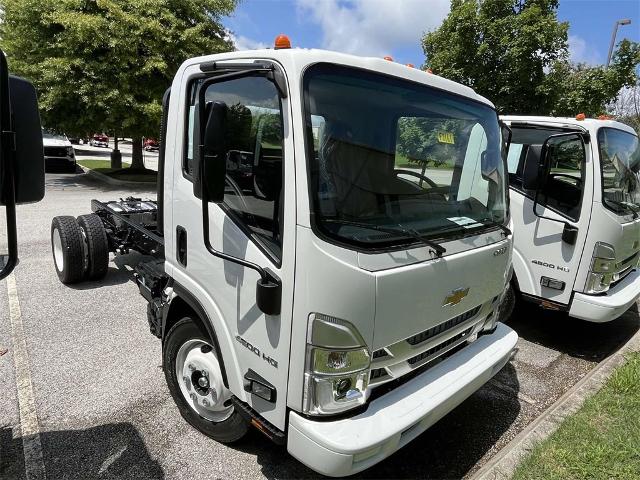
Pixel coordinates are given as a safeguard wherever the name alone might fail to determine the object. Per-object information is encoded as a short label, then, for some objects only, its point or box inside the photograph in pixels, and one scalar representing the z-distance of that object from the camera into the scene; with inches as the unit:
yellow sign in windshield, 105.3
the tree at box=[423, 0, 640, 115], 386.3
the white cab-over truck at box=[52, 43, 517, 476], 75.5
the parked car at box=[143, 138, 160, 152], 1523.1
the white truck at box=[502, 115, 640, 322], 159.6
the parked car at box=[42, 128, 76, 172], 621.9
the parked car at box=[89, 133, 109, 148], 1588.3
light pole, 468.0
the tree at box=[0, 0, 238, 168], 448.1
